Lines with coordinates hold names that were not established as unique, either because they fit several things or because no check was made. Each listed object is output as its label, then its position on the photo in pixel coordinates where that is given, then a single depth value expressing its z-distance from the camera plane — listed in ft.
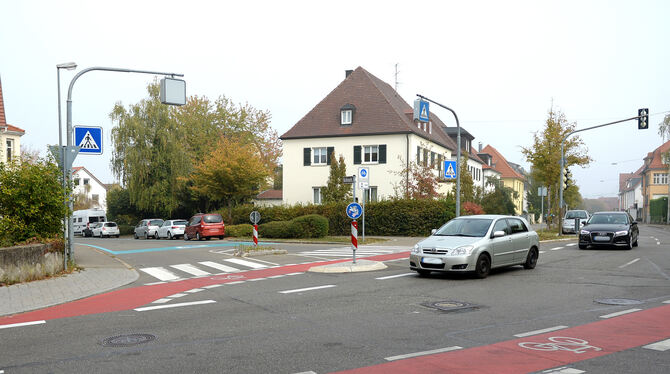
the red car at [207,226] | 112.57
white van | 192.75
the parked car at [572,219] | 116.78
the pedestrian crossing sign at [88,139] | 50.85
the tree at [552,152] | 115.14
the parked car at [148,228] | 141.59
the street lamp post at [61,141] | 48.52
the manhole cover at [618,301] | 31.39
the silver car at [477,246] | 40.93
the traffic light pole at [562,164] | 84.65
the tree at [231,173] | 132.26
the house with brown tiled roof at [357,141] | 141.59
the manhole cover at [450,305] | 29.40
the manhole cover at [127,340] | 22.20
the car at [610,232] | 68.13
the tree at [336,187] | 134.21
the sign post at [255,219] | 67.52
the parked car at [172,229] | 128.57
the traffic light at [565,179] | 98.32
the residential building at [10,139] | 125.04
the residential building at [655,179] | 296.51
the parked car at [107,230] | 166.15
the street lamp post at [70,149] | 49.65
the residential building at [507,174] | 305.24
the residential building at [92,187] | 309.01
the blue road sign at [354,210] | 52.65
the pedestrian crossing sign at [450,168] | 77.30
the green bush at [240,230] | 114.62
